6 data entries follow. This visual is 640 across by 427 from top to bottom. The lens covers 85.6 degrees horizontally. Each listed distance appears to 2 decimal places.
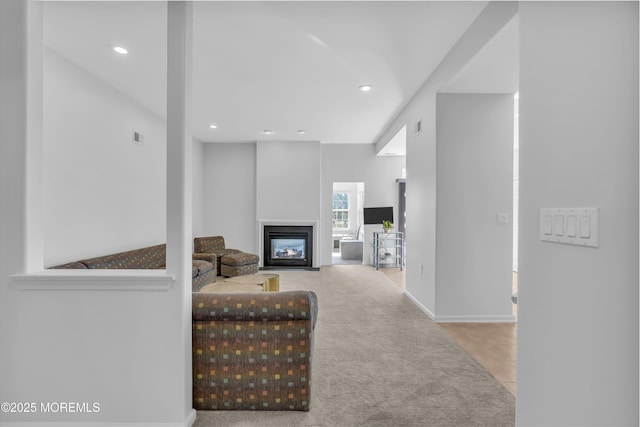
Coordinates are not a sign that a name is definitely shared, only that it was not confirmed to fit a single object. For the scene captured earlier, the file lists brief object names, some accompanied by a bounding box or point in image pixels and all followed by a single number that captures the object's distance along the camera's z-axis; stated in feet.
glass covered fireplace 23.57
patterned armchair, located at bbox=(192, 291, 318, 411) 6.31
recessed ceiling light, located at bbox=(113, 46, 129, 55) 10.14
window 33.76
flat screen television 24.88
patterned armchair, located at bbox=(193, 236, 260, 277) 18.74
